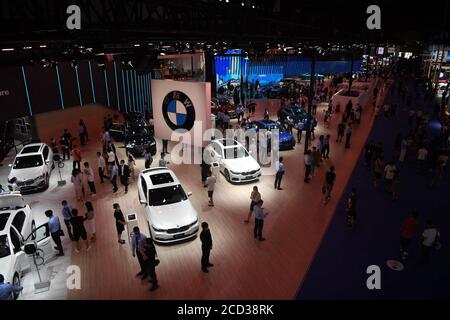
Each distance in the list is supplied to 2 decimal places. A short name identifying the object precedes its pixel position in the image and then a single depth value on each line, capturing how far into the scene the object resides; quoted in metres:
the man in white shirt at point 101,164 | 12.57
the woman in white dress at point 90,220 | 8.62
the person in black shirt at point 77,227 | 8.39
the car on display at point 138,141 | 15.88
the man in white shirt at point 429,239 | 7.78
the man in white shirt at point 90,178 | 11.20
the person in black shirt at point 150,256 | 7.07
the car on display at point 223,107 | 23.17
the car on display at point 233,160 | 12.76
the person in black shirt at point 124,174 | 11.94
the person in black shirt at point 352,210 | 9.48
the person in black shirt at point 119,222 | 8.76
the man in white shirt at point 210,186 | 10.76
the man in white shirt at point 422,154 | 13.28
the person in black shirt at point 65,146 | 15.44
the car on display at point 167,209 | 8.80
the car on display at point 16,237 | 7.23
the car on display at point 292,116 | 20.22
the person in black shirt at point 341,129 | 17.58
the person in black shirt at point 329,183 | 11.01
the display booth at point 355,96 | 25.31
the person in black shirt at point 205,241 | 7.61
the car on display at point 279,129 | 16.90
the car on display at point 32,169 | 12.12
